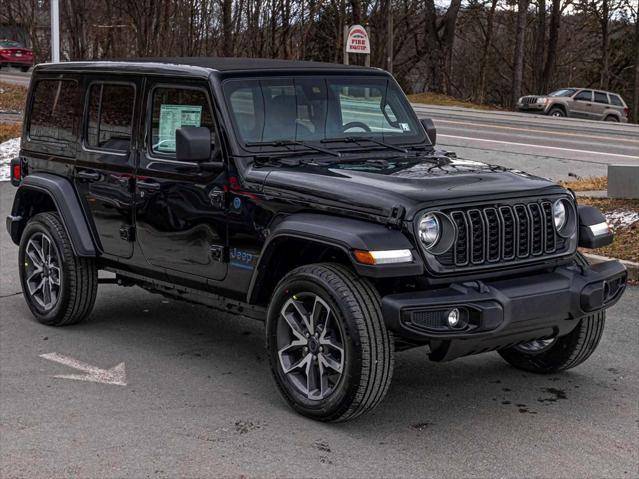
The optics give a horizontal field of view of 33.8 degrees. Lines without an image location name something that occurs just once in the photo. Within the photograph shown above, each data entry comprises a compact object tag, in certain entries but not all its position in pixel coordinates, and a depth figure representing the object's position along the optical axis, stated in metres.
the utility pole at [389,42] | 41.23
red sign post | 33.31
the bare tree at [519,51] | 44.25
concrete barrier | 10.98
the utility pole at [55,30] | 20.22
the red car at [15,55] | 51.72
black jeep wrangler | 5.14
